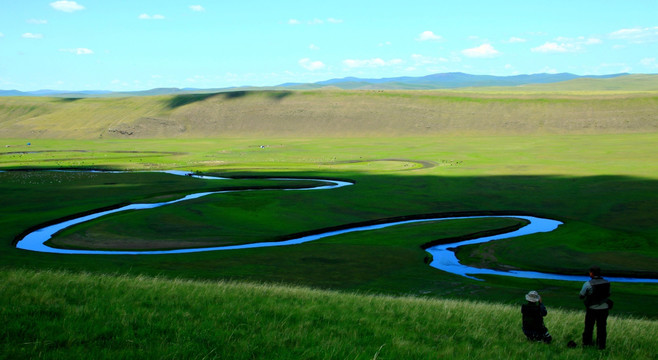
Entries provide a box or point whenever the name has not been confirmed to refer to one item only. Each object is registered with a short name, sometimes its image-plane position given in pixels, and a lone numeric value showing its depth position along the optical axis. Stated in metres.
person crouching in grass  15.82
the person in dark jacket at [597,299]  15.37
